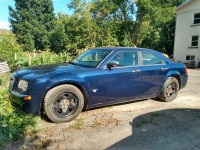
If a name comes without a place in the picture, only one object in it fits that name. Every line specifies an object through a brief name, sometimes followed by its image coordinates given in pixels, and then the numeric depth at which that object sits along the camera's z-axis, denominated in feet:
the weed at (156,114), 12.89
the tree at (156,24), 83.53
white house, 65.10
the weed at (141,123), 11.27
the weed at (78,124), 10.86
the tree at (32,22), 129.59
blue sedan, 10.59
